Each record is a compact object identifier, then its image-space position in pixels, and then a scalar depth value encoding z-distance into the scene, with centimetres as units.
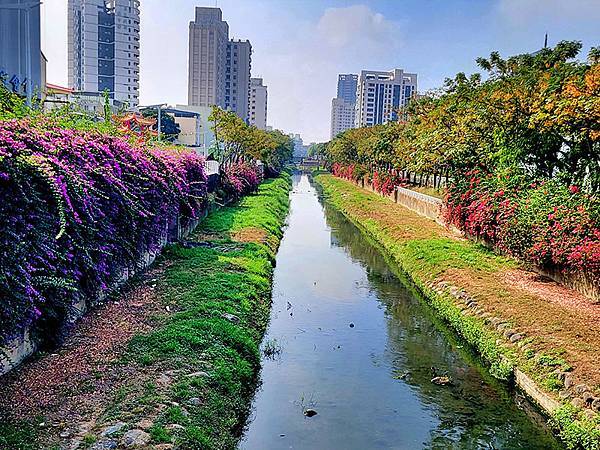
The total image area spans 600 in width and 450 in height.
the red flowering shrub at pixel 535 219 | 1256
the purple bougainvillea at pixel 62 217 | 692
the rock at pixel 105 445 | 590
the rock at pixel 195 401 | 738
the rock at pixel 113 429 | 618
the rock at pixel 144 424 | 644
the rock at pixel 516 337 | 1041
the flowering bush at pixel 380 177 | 4003
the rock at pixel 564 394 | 833
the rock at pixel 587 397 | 788
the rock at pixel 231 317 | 1085
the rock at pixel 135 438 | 610
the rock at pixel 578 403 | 798
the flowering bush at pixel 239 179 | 3142
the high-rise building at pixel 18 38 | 2855
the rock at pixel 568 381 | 846
